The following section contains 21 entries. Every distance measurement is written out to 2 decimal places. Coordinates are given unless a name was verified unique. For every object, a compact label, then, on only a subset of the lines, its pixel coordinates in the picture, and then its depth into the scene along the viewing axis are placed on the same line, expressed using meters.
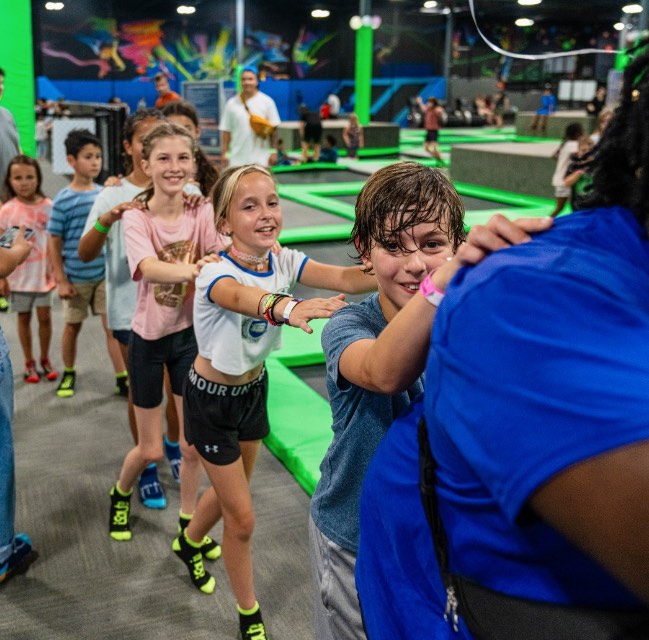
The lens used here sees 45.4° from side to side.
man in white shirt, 7.40
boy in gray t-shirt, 1.25
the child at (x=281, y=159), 13.80
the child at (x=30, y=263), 4.24
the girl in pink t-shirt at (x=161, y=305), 2.73
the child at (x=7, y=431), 2.33
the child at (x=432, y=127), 14.20
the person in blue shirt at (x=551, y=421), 0.61
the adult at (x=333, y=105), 23.59
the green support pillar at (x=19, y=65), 7.35
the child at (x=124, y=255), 3.08
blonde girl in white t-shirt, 2.14
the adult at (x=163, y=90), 8.24
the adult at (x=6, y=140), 4.89
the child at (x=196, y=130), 3.45
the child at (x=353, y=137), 15.26
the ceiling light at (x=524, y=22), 30.23
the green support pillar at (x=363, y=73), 19.05
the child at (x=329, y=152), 14.05
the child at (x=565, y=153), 7.82
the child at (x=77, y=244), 3.91
